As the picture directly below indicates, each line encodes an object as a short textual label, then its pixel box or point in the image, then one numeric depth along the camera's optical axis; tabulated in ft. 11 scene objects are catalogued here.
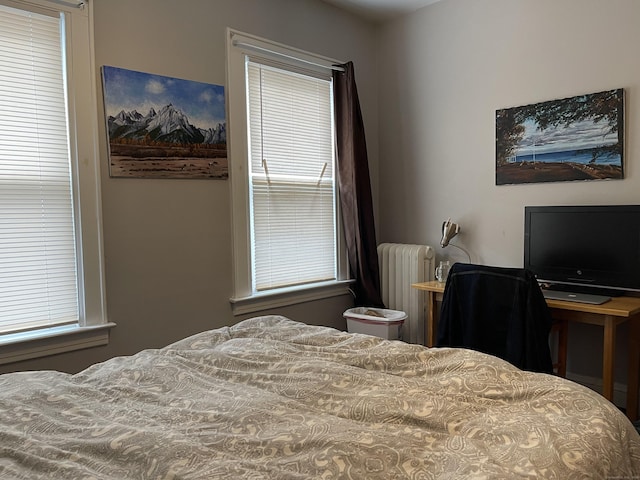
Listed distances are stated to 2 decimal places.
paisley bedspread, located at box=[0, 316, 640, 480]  3.23
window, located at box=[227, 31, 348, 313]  9.88
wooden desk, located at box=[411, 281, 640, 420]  7.87
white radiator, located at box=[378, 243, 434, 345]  11.57
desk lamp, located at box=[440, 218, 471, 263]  11.21
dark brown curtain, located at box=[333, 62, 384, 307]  11.68
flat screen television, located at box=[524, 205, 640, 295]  8.52
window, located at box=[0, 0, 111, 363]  7.17
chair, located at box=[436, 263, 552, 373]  7.95
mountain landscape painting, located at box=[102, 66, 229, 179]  8.06
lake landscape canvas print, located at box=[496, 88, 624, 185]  9.02
